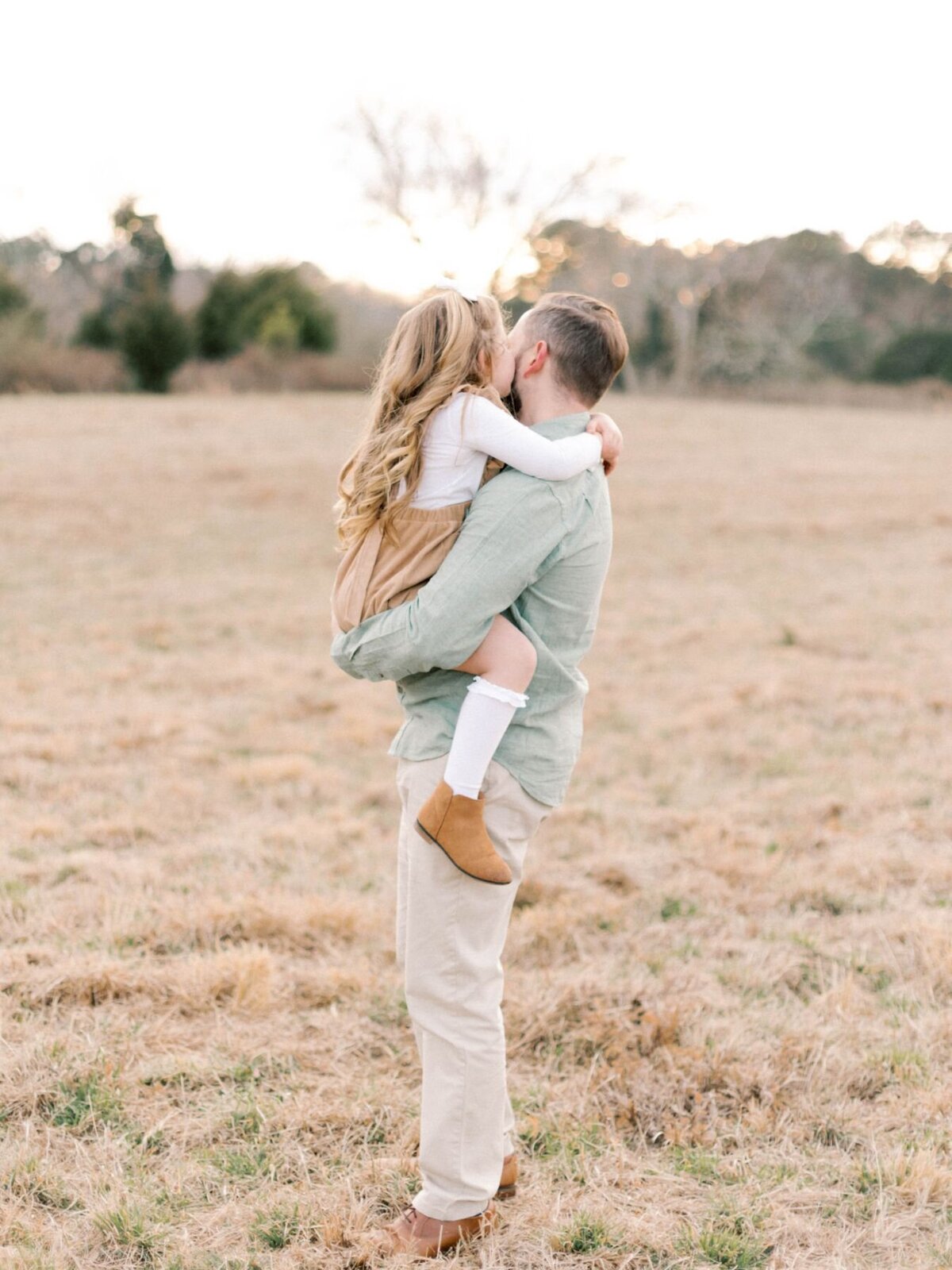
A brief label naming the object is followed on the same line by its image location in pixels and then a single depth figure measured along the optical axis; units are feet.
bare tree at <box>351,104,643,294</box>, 105.29
